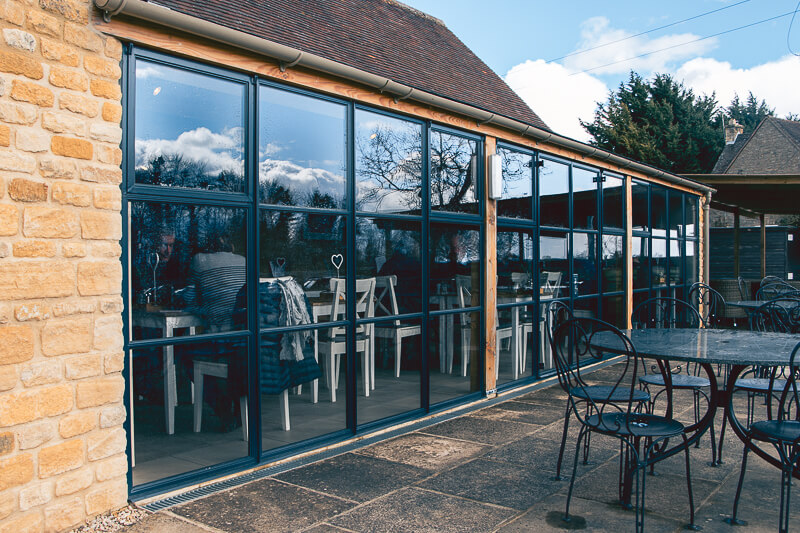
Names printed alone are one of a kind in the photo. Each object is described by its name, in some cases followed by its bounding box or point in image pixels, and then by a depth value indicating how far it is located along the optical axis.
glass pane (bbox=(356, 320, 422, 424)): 4.91
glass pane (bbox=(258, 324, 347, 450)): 4.11
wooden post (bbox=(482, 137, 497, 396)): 5.98
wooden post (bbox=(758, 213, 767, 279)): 13.92
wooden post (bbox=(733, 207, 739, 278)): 13.81
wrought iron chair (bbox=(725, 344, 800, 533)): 2.79
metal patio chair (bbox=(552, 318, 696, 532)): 2.96
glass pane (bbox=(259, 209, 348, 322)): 4.08
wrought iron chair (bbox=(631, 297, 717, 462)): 4.07
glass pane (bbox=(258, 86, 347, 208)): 4.08
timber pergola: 10.68
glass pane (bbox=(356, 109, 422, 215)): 4.80
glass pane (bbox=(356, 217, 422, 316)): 4.77
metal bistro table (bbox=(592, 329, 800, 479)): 2.95
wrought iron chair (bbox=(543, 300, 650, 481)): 3.38
